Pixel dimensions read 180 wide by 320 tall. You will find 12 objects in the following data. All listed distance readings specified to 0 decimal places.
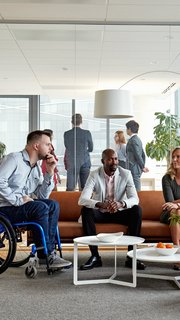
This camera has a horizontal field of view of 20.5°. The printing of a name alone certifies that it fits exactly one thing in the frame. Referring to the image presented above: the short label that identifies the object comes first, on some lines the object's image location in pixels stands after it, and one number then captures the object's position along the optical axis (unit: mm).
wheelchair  3627
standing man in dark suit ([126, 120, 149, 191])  6008
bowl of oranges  3523
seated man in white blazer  4250
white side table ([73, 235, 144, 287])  3543
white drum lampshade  5387
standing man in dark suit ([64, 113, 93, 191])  6051
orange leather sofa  4316
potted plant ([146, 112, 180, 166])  6008
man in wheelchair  3863
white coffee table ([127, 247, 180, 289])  3383
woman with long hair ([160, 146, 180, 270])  4430
